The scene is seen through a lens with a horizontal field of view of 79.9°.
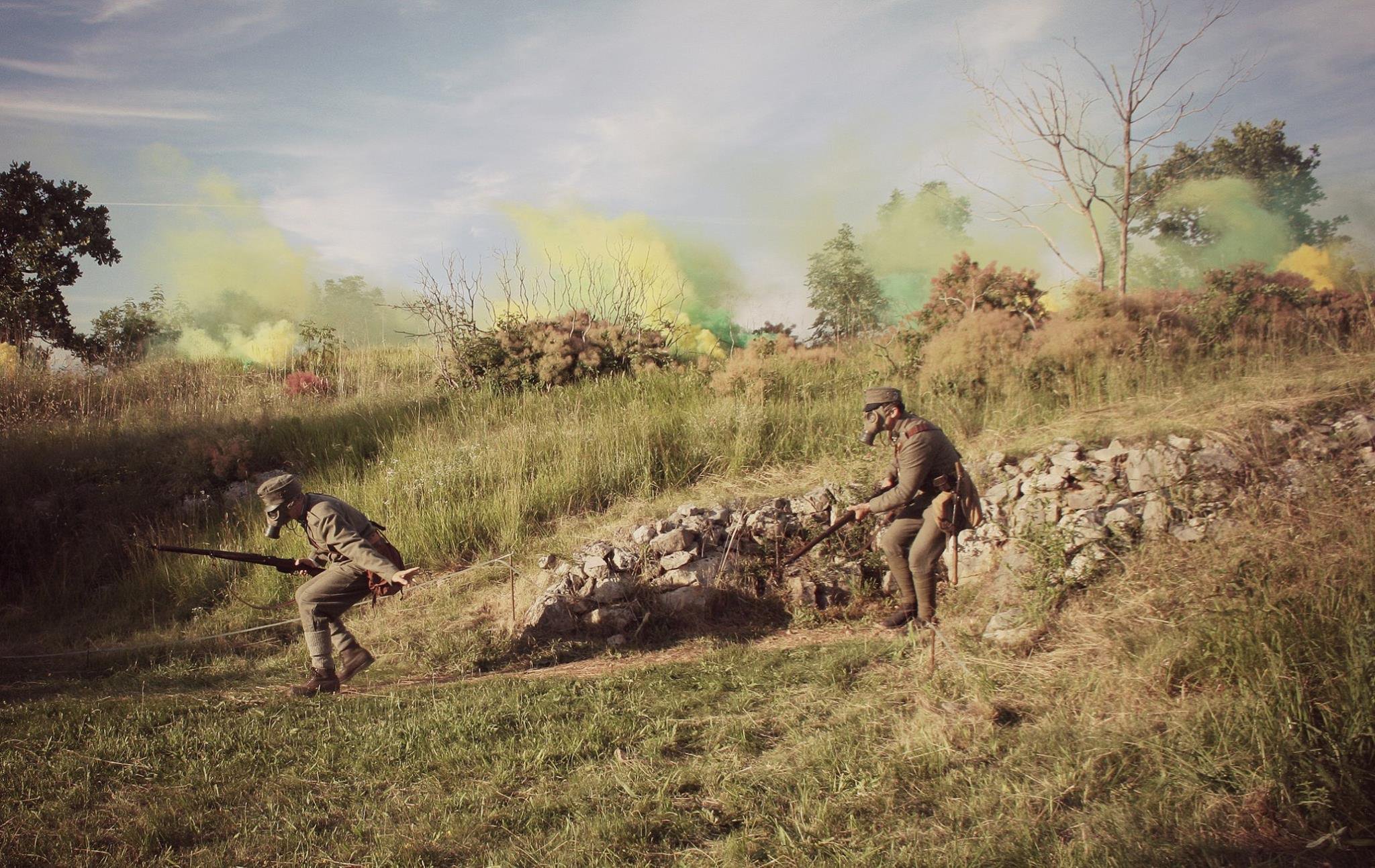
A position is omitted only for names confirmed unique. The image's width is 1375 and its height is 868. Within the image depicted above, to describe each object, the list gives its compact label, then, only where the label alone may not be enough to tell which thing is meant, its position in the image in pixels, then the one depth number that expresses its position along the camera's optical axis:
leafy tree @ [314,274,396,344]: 20.19
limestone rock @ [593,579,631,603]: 7.89
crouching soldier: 6.44
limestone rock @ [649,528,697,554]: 8.29
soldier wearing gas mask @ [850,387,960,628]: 6.71
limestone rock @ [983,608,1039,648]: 5.88
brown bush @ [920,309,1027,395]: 11.11
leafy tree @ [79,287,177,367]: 17.86
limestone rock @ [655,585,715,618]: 7.98
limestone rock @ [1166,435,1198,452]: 7.61
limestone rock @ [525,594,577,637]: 7.63
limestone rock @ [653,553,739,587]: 8.09
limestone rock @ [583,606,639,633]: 7.82
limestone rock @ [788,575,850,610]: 8.01
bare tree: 13.65
